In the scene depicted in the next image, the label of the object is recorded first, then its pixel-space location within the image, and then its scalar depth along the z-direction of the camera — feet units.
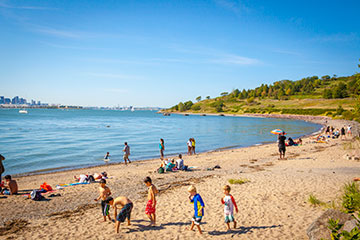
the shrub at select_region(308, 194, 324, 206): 28.14
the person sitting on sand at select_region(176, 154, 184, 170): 52.95
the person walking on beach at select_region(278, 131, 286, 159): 61.26
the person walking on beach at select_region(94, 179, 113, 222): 24.25
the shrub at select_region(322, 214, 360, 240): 12.94
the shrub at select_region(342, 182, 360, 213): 22.68
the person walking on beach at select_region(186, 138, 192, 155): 79.20
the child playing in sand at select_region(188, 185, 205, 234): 21.12
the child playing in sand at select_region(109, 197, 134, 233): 22.35
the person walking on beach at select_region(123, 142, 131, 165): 64.29
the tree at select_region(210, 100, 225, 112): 542.98
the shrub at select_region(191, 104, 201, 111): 635.25
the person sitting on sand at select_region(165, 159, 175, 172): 51.68
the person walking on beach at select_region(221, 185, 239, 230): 21.75
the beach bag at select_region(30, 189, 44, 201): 33.66
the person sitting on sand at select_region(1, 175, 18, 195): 35.99
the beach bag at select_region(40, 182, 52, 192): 37.86
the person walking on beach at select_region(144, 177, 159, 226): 22.70
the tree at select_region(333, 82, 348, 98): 354.33
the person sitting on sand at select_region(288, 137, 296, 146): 86.81
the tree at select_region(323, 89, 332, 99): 373.20
